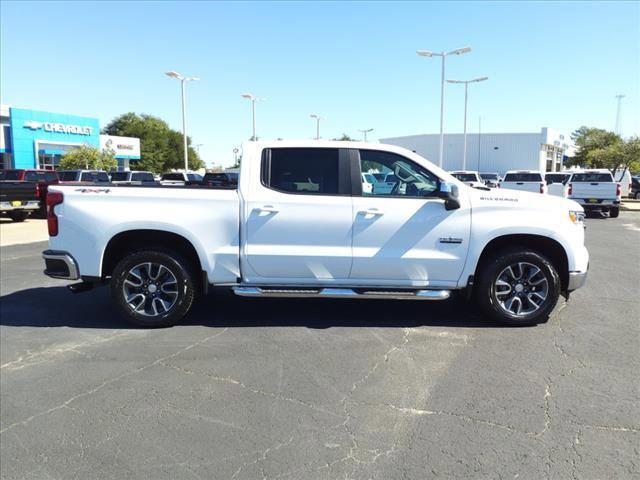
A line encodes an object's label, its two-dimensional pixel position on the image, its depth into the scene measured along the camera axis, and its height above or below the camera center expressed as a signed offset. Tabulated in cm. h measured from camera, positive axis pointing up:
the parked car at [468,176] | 2653 +6
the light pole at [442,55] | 3142 +766
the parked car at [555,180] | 2632 -16
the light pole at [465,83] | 4134 +777
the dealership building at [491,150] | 6644 +368
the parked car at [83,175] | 2100 +2
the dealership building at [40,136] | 4025 +339
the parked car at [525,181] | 2095 -15
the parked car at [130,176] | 2484 -1
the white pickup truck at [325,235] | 525 -61
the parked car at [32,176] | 1942 -2
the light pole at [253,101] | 3828 +581
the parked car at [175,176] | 2589 +0
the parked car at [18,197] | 1622 -71
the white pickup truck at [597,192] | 1938 -53
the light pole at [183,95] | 3291 +546
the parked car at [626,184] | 3351 -40
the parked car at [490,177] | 4100 +3
